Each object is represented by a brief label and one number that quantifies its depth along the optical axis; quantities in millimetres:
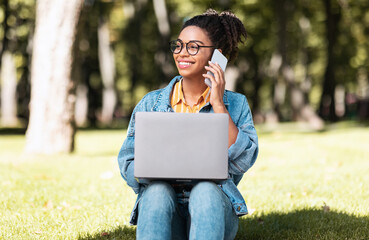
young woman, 2643
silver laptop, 2619
